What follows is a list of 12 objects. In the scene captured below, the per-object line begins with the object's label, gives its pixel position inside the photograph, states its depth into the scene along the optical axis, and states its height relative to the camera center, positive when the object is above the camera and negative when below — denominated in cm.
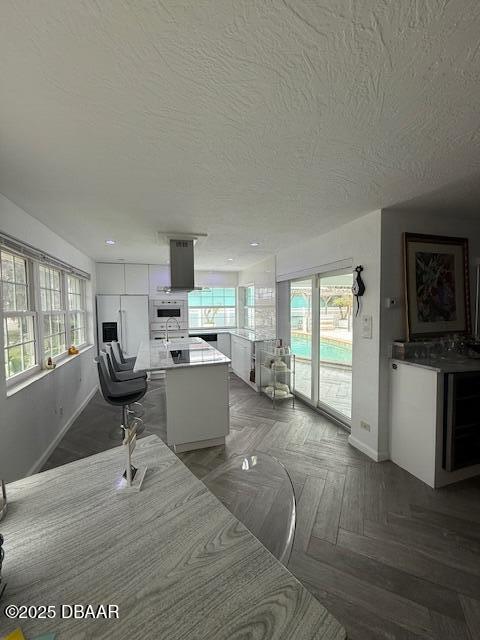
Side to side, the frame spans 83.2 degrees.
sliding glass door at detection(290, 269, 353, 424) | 346 -46
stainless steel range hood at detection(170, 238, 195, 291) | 361 +65
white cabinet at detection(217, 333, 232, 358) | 659 -81
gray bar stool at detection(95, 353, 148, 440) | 303 -93
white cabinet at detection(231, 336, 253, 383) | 534 -101
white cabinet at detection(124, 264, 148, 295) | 577 +69
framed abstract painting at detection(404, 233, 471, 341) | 269 +21
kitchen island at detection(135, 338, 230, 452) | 289 -99
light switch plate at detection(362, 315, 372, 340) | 274 -20
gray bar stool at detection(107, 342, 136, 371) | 414 -81
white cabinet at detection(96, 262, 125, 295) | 561 +70
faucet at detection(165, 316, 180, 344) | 582 -30
